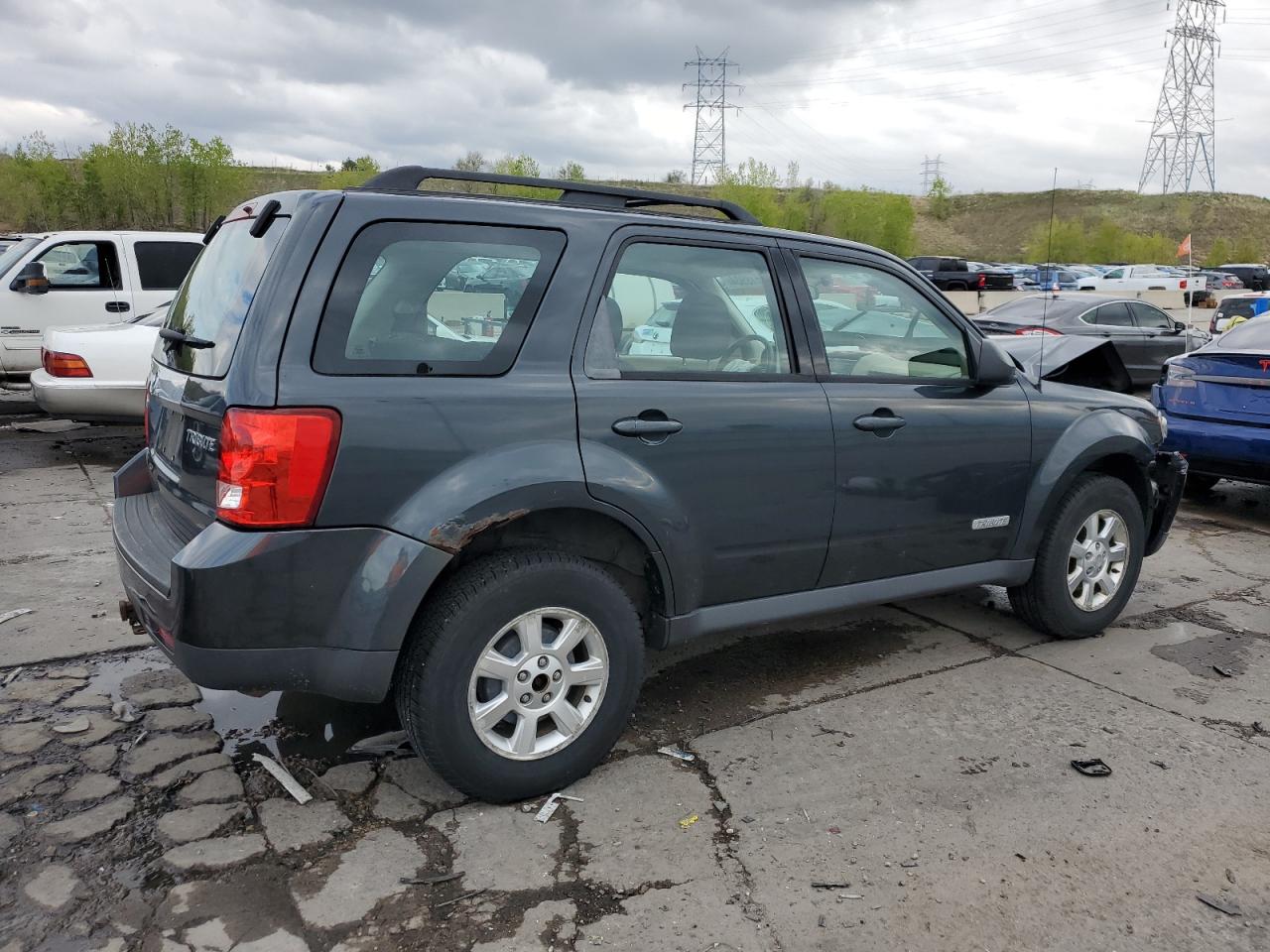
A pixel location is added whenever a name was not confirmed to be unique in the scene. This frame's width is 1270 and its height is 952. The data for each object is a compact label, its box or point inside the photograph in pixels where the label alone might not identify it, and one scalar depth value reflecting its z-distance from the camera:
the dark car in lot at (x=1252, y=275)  41.97
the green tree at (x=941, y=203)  110.50
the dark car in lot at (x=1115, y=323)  13.79
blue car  7.00
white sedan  8.24
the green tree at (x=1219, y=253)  73.25
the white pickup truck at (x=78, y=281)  10.51
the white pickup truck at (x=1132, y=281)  39.19
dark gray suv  2.78
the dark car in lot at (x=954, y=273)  39.70
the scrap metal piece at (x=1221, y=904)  2.72
